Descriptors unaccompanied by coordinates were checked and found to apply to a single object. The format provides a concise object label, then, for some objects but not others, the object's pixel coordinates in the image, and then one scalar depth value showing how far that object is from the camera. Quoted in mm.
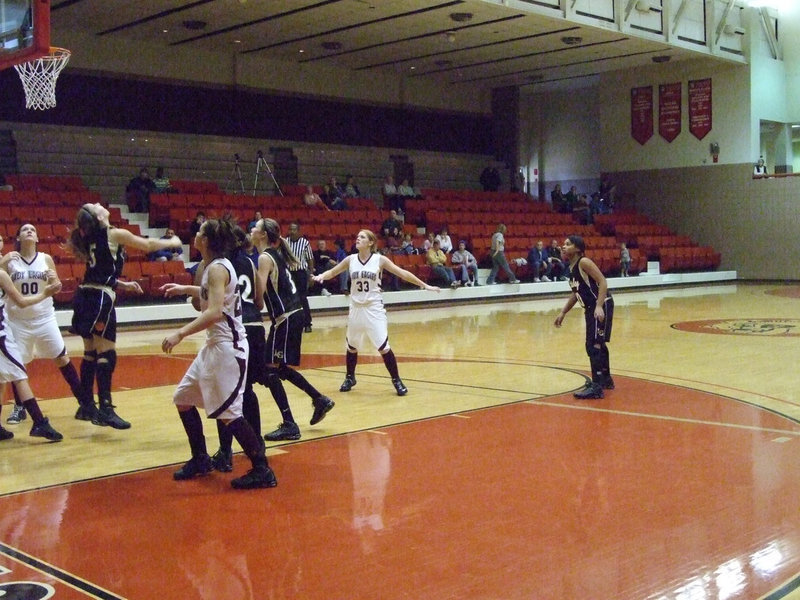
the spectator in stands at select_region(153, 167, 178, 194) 21219
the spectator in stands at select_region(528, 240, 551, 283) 23547
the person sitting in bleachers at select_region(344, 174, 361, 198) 24825
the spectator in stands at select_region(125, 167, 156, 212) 20703
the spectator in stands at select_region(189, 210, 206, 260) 17959
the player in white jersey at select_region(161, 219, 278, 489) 5188
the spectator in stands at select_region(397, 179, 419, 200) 26253
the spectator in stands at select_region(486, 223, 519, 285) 22469
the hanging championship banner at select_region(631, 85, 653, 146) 29828
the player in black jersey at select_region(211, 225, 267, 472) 5660
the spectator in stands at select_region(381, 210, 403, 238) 21969
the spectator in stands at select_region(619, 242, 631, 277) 25547
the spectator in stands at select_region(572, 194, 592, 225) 28969
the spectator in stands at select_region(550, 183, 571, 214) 29625
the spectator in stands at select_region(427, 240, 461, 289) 21188
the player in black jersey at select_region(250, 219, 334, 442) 6566
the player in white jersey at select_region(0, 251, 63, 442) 6557
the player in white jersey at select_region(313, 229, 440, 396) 8539
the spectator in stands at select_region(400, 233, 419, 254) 21484
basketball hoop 12112
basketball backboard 8203
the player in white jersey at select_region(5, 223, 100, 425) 7270
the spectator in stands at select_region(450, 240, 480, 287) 21984
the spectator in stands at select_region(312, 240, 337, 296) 18719
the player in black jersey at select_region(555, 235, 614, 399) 8203
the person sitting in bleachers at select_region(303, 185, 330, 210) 22688
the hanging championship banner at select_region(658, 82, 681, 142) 29188
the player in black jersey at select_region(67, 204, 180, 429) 6746
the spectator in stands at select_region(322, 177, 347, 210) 23156
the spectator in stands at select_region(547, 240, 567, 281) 24188
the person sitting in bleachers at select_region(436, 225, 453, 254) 22188
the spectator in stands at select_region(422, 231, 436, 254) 21734
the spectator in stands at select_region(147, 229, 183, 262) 17812
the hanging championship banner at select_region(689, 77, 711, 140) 28469
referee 13034
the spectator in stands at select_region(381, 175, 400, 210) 25750
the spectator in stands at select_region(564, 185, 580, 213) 29609
